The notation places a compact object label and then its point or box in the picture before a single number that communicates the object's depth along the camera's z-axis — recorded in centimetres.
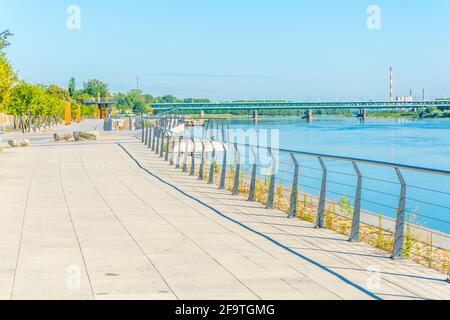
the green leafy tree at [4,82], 2995
